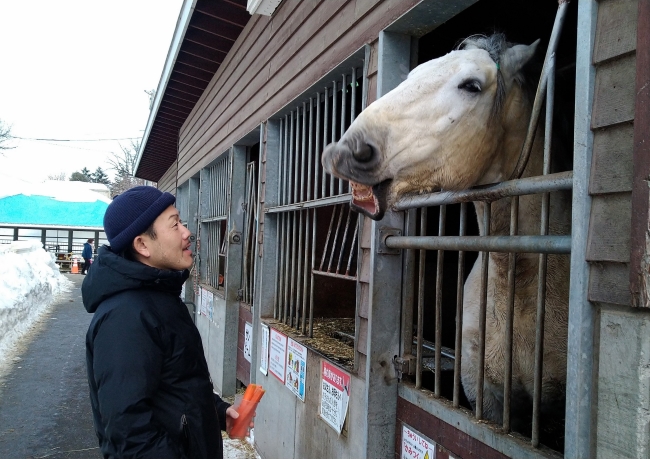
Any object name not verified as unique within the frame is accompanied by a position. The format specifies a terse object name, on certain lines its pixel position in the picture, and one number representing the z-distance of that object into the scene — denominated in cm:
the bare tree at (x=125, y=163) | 5006
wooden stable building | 141
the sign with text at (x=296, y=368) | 397
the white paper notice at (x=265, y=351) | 482
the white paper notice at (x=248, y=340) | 575
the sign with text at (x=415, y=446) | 253
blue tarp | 2930
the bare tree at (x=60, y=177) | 7379
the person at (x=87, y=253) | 2522
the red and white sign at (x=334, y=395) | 323
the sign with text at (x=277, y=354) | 438
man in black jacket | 177
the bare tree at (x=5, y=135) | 3778
